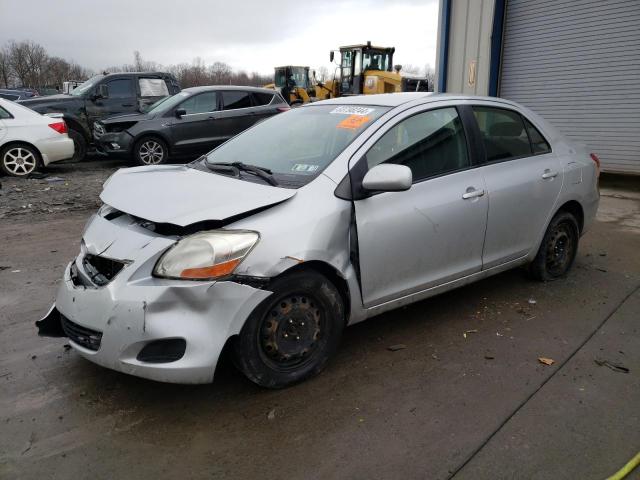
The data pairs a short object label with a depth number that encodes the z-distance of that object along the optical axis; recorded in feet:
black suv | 34.27
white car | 30.09
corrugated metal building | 31.19
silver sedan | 8.50
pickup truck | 37.24
